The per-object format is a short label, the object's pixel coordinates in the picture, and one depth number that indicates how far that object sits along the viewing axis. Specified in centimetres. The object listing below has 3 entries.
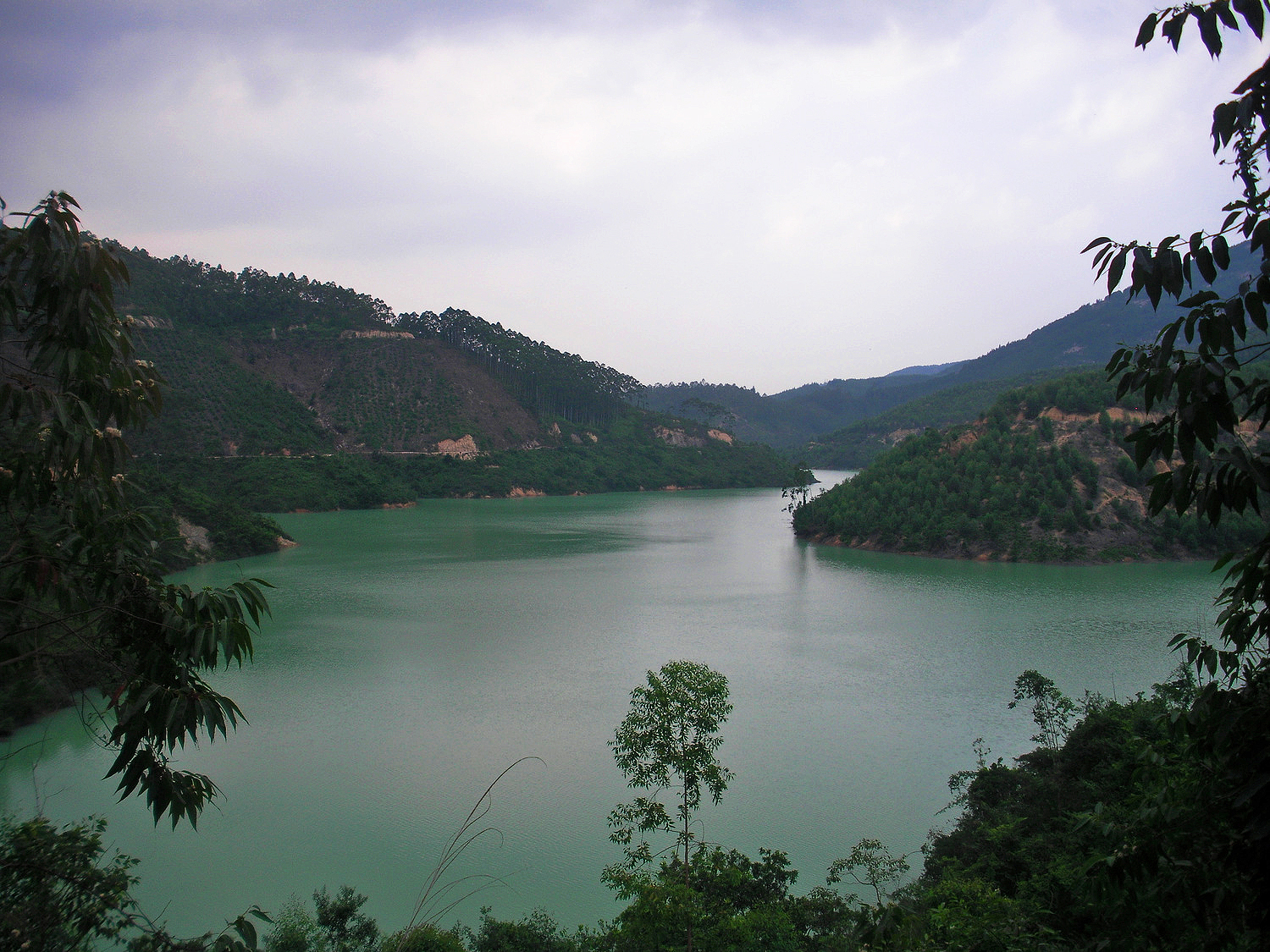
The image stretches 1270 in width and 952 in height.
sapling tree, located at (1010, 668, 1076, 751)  1067
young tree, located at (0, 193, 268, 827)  226
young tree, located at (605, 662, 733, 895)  744
